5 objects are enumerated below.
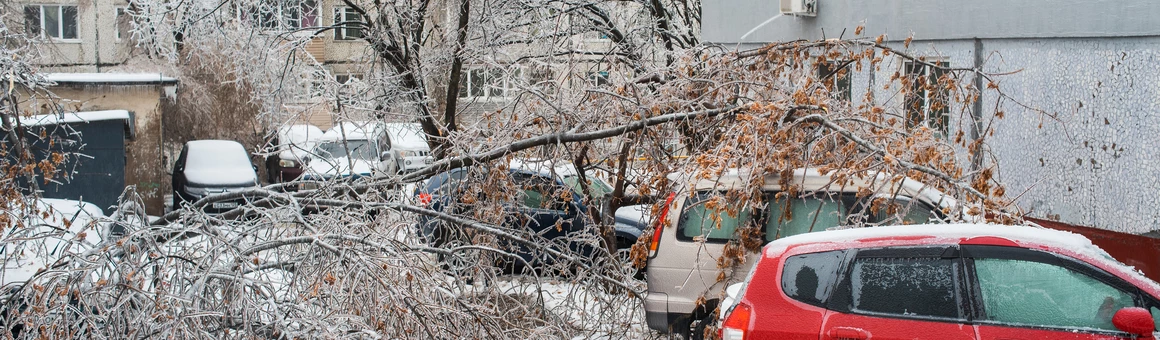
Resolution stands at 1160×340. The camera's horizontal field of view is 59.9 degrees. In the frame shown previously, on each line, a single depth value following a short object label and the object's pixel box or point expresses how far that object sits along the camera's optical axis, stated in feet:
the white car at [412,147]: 61.75
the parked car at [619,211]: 26.05
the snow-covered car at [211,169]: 58.29
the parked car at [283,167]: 67.41
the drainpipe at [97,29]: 104.73
